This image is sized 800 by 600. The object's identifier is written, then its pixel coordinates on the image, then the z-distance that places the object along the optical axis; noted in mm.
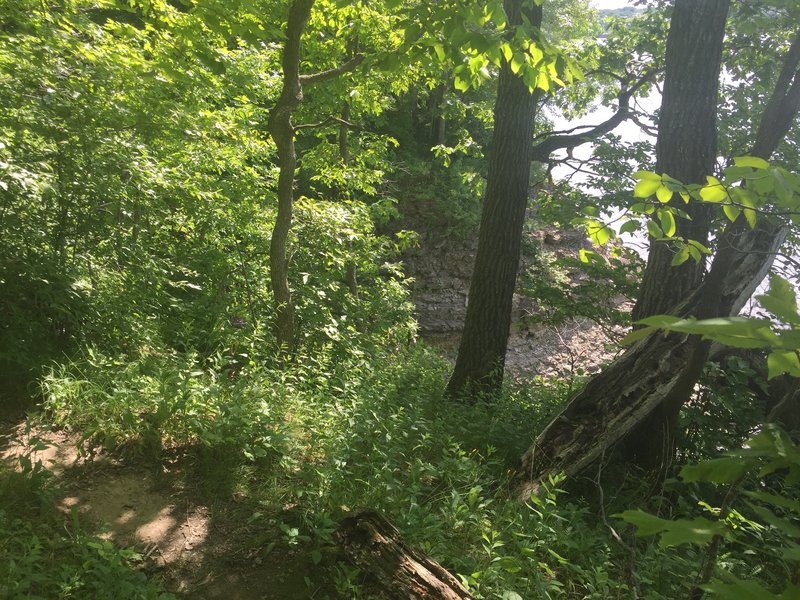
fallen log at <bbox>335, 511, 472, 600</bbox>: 2648
